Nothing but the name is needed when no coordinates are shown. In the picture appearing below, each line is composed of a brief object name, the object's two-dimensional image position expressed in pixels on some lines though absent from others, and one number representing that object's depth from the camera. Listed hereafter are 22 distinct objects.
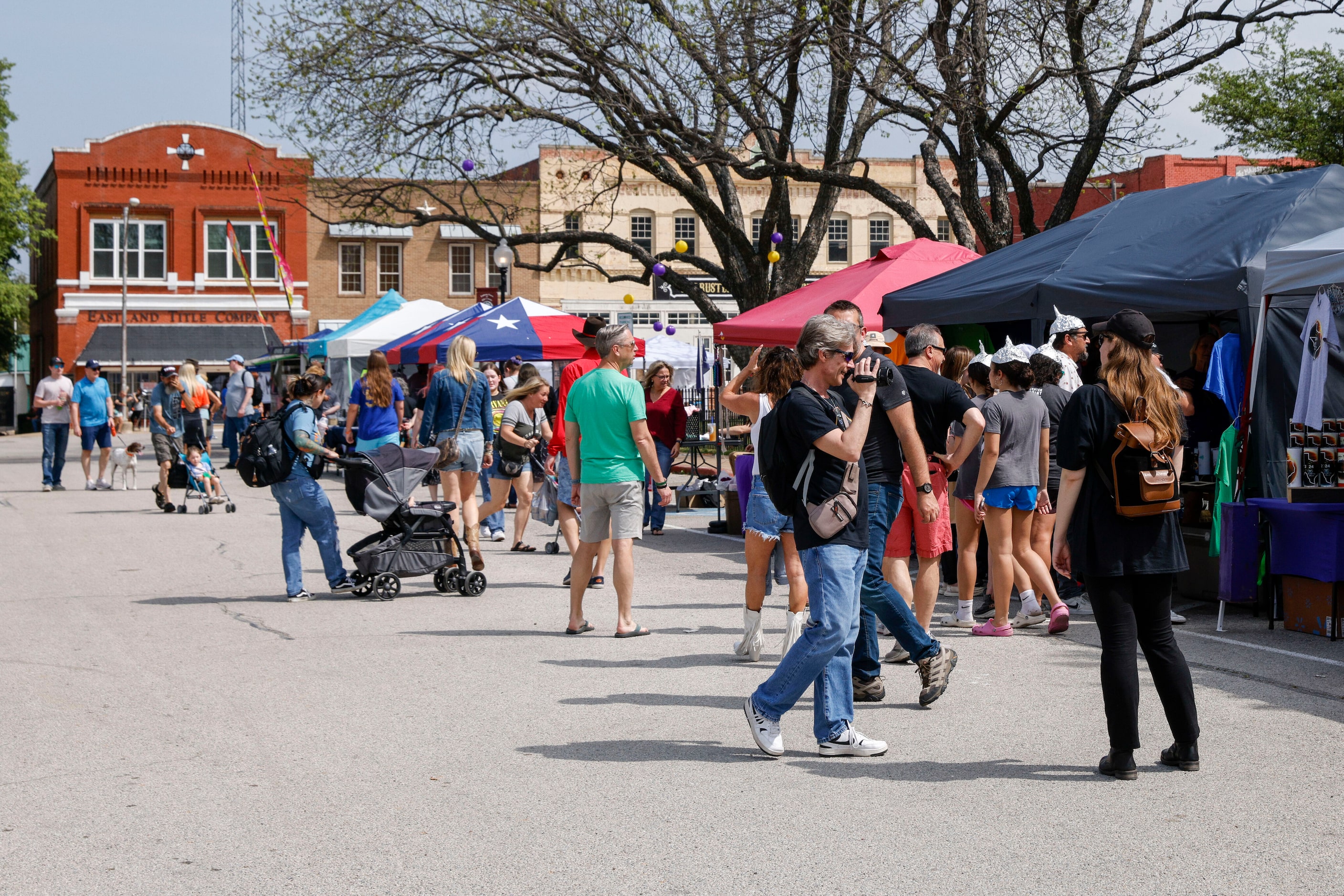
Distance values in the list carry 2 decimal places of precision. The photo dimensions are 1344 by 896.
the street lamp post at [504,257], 21.55
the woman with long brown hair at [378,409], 11.97
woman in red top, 13.86
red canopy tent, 13.62
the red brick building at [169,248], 53.69
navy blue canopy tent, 9.77
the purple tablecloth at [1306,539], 8.51
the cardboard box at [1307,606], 8.71
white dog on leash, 21.12
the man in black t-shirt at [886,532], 6.61
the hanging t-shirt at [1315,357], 9.17
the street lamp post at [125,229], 49.00
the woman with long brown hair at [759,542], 7.58
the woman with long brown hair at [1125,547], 5.52
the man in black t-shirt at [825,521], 5.56
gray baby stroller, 10.47
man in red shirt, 10.84
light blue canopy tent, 25.97
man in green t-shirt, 8.60
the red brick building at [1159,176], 53.03
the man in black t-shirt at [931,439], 7.02
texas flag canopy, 19.11
